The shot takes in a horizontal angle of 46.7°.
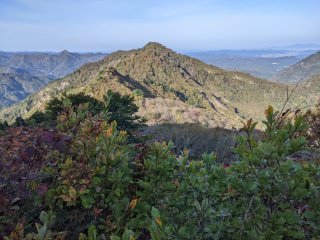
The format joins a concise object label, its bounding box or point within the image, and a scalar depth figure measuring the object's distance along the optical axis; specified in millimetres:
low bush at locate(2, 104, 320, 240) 1810
